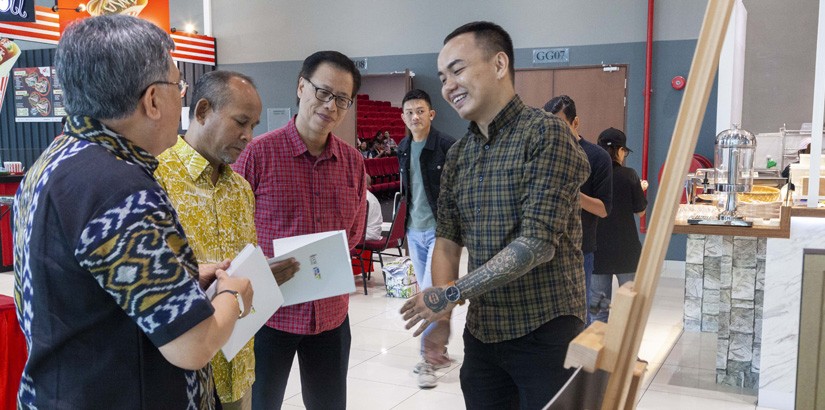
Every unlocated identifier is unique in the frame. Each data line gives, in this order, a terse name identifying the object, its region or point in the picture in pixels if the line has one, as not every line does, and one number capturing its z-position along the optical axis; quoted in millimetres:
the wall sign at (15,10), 8281
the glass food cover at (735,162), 4531
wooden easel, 849
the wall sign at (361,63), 10742
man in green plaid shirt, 1860
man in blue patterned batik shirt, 1175
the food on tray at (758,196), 4840
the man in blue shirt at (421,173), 4711
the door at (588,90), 9180
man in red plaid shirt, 2508
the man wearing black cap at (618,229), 4812
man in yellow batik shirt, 2004
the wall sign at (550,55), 9469
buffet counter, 4031
